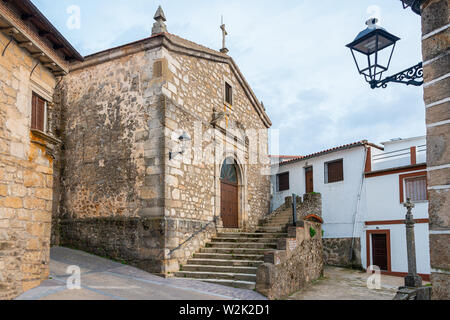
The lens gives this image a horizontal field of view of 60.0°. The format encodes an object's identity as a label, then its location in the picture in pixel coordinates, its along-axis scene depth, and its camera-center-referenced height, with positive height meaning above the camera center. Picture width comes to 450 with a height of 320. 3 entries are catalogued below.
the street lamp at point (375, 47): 4.61 +1.92
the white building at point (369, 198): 13.64 +0.10
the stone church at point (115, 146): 6.52 +1.34
